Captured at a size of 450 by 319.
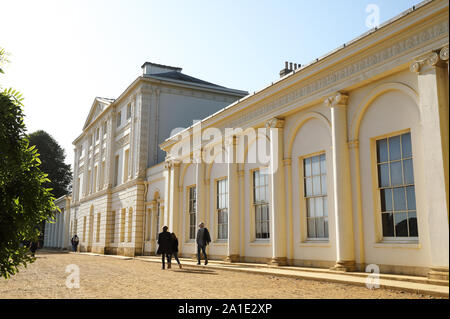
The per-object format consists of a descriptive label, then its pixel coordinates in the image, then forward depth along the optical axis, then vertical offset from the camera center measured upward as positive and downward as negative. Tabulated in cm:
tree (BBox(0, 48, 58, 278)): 593 +69
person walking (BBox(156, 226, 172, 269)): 1591 -24
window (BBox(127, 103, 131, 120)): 3173 +918
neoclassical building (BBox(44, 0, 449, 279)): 970 +228
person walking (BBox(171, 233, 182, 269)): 1609 -28
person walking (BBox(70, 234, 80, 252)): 3881 -31
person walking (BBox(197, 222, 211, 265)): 1652 -1
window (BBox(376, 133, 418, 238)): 1041 +123
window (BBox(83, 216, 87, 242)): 3929 +86
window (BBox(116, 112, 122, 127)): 3397 +921
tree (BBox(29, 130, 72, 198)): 5741 +1006
